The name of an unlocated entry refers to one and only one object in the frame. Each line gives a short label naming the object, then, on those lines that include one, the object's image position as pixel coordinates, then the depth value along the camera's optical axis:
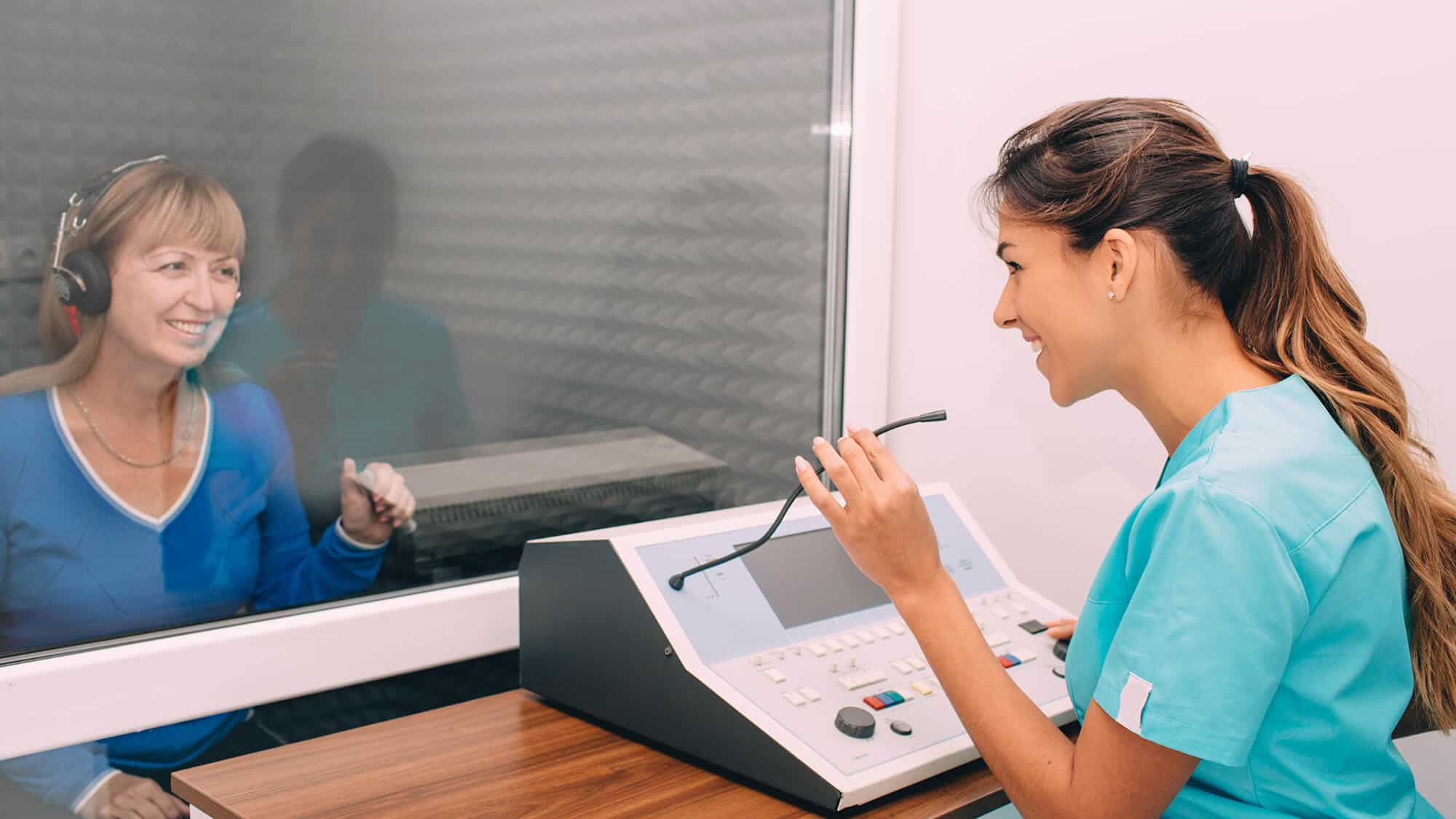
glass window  1.08
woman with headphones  1.08
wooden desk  0.98
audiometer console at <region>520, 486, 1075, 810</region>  0.99
